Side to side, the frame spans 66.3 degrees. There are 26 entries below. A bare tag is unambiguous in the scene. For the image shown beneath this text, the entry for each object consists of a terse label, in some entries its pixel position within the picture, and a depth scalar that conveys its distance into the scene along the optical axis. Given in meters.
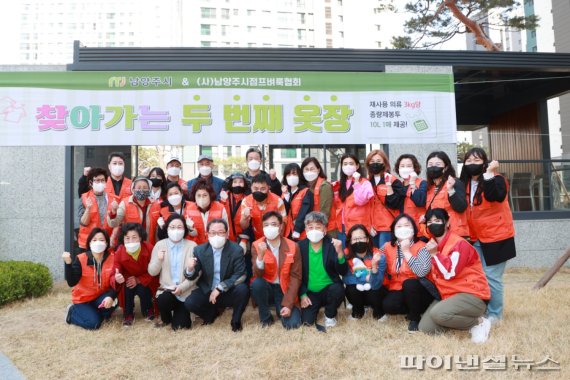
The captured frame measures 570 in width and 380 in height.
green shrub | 5.39
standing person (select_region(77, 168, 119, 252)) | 4.98
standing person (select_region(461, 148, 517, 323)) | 4.22
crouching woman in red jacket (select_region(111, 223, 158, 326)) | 4.54
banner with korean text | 6.39
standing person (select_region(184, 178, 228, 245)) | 4.84
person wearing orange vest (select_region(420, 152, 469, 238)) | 4.17
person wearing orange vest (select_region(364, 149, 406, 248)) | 4.72
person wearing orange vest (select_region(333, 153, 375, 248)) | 4.75
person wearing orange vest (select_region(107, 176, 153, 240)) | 4.92
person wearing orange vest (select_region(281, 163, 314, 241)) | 4.96
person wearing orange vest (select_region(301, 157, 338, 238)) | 5.01
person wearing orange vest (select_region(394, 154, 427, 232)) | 4.64
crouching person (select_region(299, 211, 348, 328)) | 4.43
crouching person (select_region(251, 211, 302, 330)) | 4.39
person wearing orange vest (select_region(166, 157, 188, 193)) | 5.55
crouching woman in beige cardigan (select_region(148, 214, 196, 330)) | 4.43
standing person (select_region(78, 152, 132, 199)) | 5.16
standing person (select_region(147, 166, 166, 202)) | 5.26
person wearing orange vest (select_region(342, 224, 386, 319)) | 4.42
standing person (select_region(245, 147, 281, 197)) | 5.29
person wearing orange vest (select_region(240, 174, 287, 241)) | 4.82
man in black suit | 4.38
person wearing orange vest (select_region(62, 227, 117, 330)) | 4.46
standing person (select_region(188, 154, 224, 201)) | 5.49
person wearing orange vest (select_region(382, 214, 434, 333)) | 4.18
